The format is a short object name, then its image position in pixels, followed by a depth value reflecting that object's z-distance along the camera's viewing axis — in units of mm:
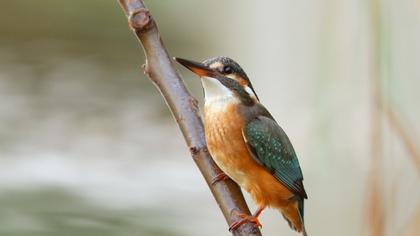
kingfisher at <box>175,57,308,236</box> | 5266
